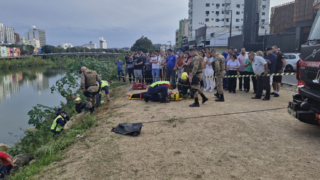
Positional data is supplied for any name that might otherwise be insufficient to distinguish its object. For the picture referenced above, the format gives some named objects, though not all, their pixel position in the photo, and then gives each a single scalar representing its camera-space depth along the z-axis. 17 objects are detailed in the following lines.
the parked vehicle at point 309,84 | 4.28
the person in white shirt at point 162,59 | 11.72
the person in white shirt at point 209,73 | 10.05
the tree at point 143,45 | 83.33
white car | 17.55
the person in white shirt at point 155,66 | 11.64
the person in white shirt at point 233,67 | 9.45
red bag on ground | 11.36
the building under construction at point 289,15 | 36.38
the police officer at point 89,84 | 7.94
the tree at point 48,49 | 117.31
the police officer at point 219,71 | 7.88
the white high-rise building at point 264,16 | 70.25
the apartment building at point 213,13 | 73.89
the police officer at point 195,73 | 7.07
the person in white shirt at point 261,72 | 7.73
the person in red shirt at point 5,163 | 5.48
